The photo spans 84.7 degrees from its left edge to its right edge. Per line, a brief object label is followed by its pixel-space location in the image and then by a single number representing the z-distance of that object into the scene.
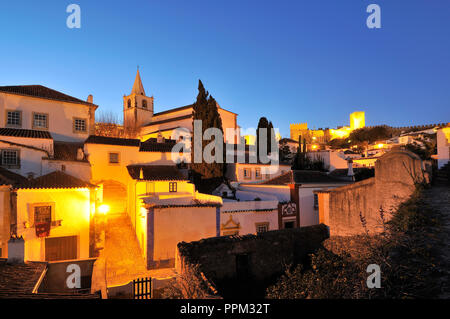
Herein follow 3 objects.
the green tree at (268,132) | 35.25
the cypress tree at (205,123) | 24.91
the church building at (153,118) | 40.16
